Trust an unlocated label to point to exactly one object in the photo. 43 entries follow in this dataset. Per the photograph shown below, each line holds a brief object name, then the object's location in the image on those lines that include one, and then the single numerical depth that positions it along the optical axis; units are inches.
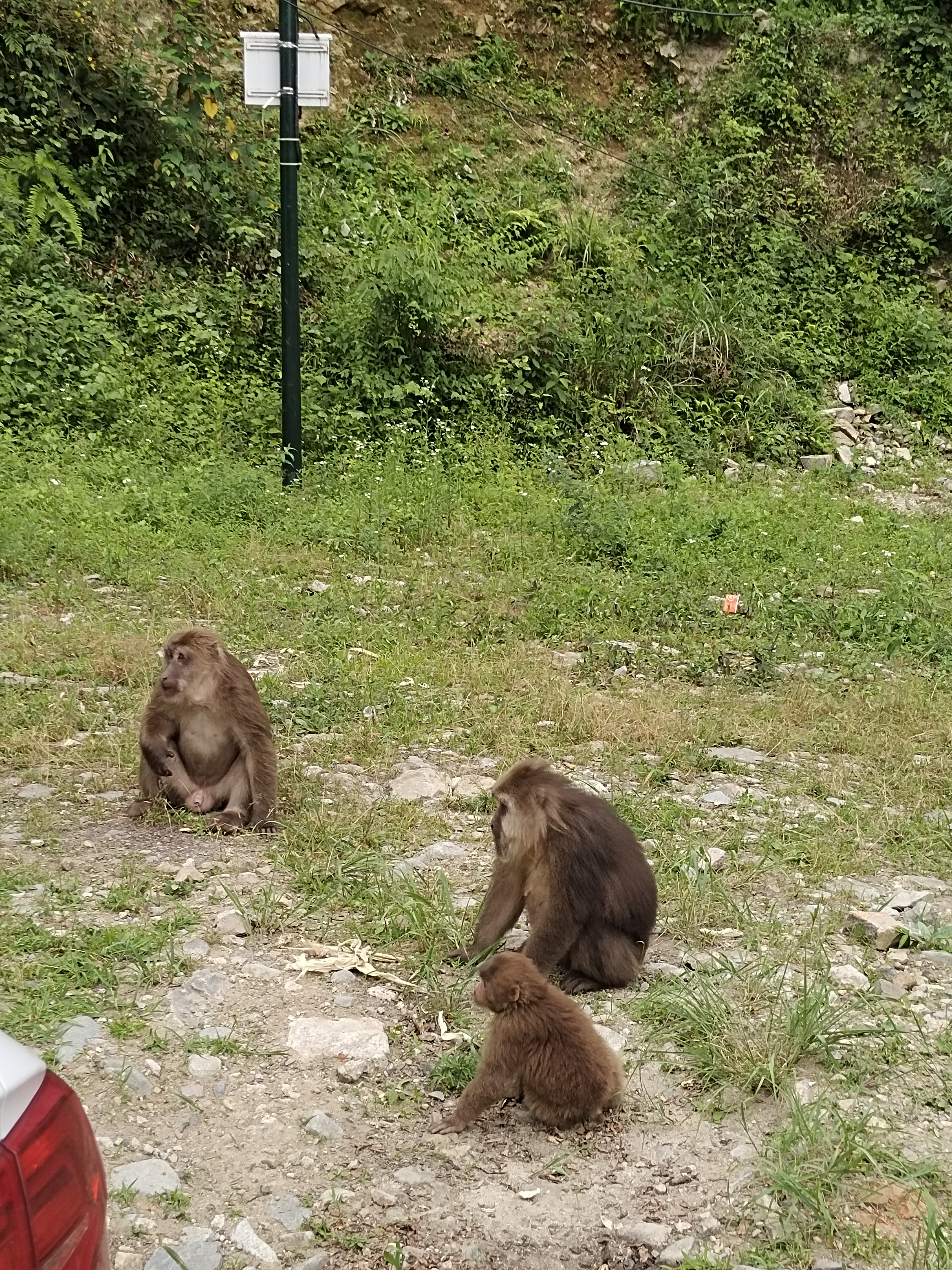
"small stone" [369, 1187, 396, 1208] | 139.0
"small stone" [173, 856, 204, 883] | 204.4
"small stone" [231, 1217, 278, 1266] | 130.0
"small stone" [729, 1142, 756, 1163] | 146.6
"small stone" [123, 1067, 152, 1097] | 153.0
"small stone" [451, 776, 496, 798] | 244.8
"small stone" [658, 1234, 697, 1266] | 131.5
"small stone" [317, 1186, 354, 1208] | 138.3
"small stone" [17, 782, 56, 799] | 234.1
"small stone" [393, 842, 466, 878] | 213.8
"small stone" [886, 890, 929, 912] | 206.4
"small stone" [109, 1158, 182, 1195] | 137.4
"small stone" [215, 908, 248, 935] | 190.1
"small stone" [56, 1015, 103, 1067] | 156.7
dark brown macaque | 180.1
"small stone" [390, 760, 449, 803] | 243.3
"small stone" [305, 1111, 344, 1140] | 149.6
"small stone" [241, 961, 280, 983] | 180.1
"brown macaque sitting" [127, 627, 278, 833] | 227.3
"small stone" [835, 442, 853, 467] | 526.0
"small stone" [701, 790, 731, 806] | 247.4
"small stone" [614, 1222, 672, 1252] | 134.0
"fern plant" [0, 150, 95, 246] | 484.4
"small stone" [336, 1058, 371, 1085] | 160.2
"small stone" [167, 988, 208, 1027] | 168.2
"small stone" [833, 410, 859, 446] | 543.2
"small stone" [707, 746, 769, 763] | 268.8
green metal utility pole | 394.0
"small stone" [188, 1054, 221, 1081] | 157.9
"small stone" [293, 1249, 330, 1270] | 128.8
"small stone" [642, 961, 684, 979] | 185.9
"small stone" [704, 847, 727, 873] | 218.5
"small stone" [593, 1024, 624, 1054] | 168.9
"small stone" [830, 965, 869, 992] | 181.6
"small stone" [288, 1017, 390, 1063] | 165.2
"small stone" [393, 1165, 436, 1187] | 142.9
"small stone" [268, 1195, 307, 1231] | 135.1
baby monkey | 150.9
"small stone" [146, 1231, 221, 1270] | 127.0
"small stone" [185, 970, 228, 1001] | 174.7
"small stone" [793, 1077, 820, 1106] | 156.1
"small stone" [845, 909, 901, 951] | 194.1
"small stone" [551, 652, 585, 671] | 312.7
